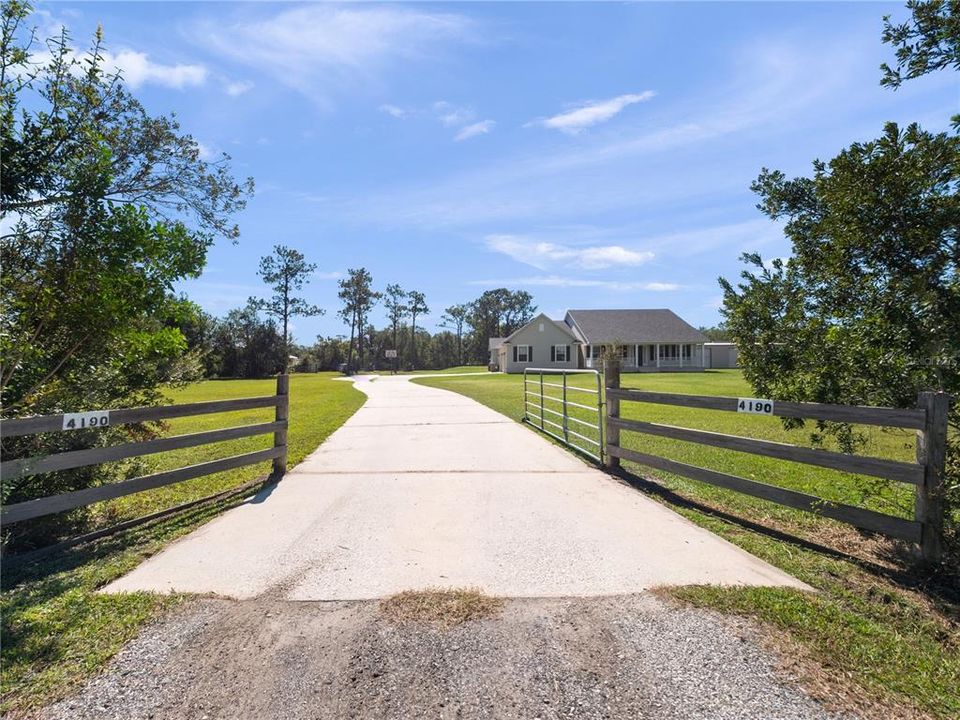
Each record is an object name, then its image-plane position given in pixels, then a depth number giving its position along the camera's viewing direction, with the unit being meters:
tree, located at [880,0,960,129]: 3.48
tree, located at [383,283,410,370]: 74.69
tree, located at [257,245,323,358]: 54.66
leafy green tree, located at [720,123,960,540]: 3.46
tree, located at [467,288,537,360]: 81.28
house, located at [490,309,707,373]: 42.34
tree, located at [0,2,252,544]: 4.11
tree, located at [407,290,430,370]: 75.94
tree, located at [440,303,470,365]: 82.31
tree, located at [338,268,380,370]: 66.06
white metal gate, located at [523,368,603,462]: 8.33
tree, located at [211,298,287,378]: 55.09
